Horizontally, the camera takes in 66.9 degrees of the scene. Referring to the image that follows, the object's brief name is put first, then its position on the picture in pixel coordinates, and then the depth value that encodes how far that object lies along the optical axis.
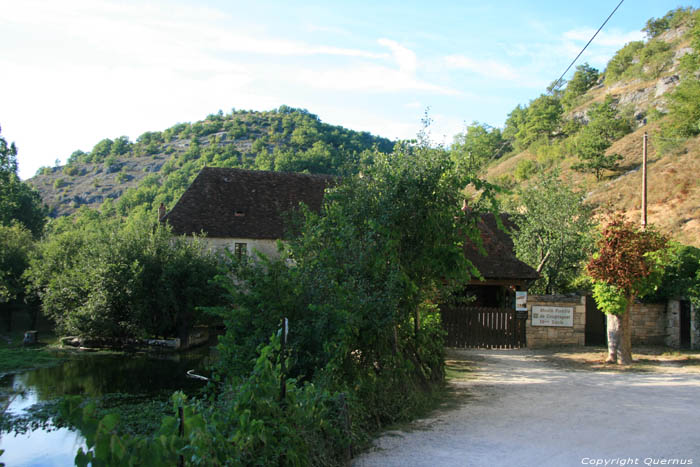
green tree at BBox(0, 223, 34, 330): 28.02
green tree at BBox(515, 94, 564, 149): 82.06
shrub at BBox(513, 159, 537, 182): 63.35
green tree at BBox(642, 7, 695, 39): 95.19
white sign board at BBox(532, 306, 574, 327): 17.94
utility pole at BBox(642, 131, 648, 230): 21.31
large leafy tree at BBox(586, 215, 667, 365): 13.60
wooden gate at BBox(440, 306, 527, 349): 17.86
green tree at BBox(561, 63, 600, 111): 102.81
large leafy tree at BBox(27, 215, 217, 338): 21.50
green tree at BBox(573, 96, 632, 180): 48.72
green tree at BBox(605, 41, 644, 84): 94.12
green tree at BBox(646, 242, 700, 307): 16.66
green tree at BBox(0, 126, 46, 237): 37.44
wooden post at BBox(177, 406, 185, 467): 4.07
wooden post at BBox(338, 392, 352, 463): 6.21
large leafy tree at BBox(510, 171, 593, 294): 21.86
